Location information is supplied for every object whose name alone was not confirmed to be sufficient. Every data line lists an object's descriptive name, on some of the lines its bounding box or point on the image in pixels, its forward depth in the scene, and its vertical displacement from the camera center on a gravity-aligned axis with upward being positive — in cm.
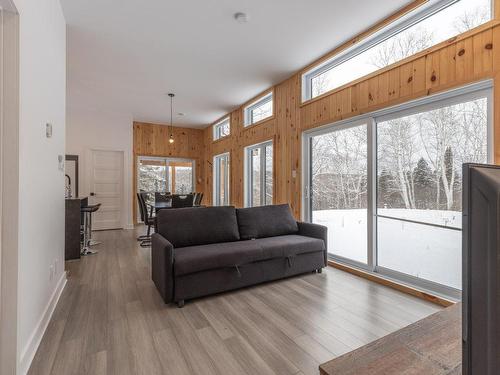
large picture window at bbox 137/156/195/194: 757 +39
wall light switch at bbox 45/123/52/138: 214 +49
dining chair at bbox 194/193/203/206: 574 -27
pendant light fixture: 536 +191
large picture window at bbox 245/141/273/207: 532 +29
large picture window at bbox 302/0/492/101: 238 +166
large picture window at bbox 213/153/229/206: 715 +24
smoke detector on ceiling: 287 +192
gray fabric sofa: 245 -66
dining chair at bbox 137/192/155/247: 500 -55
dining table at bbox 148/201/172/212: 514 -36
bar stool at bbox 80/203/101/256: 421 -72
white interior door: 627 +1
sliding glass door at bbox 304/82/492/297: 243 +5
